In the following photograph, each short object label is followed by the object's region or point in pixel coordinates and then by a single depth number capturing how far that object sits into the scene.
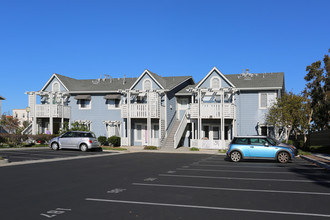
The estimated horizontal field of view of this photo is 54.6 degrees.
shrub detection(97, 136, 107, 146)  32.48
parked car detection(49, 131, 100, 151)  25.91
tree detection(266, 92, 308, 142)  26.59
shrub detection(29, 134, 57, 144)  31.42
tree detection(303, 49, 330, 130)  31.25
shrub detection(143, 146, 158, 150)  29.61
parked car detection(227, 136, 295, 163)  17.96
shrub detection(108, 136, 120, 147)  31.64
